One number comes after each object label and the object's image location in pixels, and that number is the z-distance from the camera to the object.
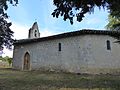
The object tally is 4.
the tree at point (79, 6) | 3.71
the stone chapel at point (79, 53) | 9.33
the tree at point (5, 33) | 7.73
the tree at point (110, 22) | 15.96
